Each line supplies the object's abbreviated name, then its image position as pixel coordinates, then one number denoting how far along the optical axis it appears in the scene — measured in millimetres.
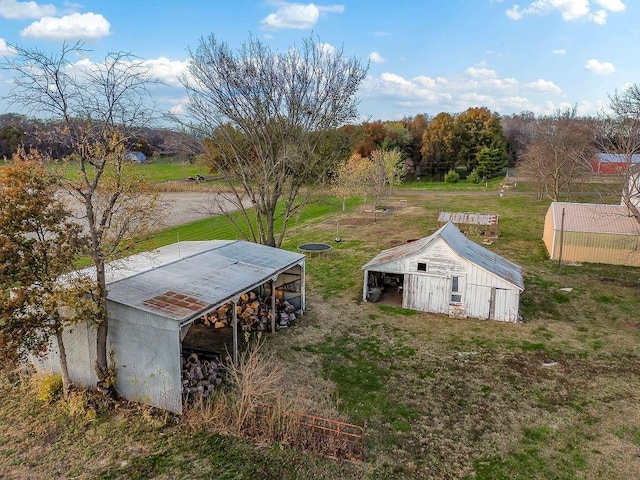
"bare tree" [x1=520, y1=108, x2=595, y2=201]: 39062
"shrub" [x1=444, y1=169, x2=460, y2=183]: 66938
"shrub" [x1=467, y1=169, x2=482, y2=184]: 66438
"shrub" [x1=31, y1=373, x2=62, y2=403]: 11508
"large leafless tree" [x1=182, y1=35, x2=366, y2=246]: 21766
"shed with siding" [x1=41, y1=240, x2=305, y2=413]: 10938
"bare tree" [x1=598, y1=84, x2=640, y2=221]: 20688
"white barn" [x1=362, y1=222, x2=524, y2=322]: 17328
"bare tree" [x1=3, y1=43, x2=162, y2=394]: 10555
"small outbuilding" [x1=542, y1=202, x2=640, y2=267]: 24484
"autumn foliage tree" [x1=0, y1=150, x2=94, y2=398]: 9984
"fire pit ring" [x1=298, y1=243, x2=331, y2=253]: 27328
